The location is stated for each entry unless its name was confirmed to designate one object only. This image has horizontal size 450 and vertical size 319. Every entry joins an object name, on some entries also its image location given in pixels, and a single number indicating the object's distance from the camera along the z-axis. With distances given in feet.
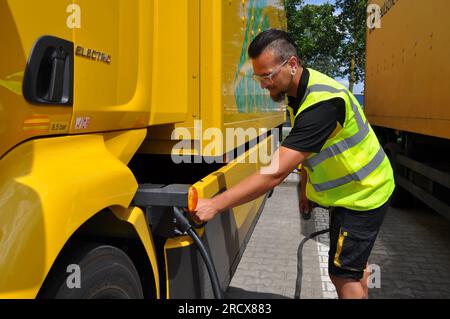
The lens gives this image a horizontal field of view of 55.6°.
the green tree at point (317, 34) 60.08
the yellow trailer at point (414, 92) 12.03
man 6.53
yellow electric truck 3.92
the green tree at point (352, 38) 49.73
